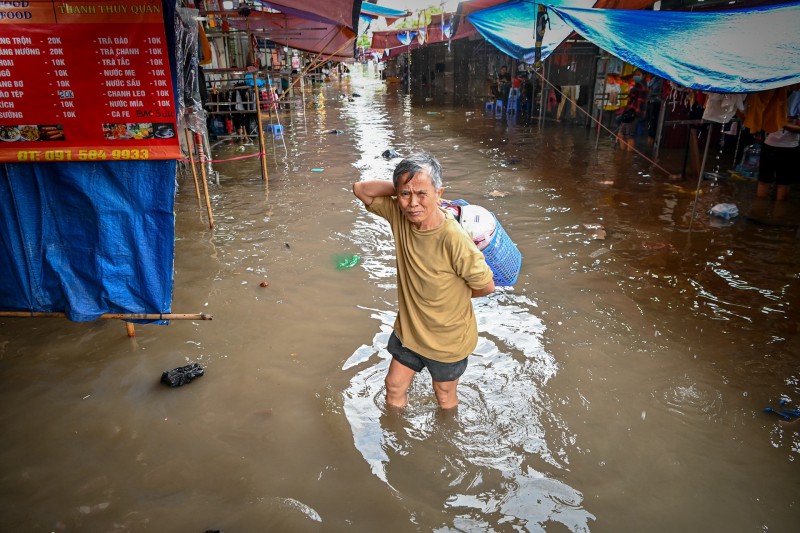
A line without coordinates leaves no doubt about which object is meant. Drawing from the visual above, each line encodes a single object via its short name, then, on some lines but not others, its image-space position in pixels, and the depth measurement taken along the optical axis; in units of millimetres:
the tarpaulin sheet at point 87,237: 3000
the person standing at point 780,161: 6645
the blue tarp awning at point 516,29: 10953
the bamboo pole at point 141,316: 3193
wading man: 2402
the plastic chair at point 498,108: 18412
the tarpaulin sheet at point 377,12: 15545
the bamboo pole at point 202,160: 5823
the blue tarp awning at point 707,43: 5387
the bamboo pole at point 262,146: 7716
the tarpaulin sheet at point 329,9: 6554
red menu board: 2730
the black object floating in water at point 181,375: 3422
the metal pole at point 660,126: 9258
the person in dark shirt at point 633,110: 10742
